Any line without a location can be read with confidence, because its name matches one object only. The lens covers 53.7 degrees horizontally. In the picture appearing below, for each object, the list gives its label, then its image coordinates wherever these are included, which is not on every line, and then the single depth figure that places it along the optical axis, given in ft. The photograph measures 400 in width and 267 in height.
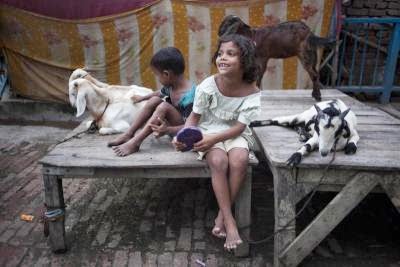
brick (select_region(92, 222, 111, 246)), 10.44
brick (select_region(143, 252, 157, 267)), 9.52
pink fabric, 19.39
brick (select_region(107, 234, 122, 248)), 10.31
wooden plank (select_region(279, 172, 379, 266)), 8.59
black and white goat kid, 8.91
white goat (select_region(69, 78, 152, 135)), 11.52
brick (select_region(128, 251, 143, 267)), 9.53
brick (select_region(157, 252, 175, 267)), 9.52
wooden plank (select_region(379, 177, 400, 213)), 8.55
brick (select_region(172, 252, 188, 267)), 9.50
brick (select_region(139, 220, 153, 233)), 11.00
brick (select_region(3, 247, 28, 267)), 9.61
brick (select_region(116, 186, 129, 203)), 12.75
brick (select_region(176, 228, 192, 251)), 10.17
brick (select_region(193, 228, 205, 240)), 10.61
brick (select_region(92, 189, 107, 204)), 12.77
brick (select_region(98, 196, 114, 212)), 12.26
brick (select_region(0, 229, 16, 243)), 10.57
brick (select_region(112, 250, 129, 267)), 9.55
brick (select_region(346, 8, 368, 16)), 21.67
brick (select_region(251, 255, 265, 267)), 9.48
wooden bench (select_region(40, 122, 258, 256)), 9.31
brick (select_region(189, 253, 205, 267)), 9.48
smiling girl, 9.00
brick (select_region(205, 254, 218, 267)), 9.53
